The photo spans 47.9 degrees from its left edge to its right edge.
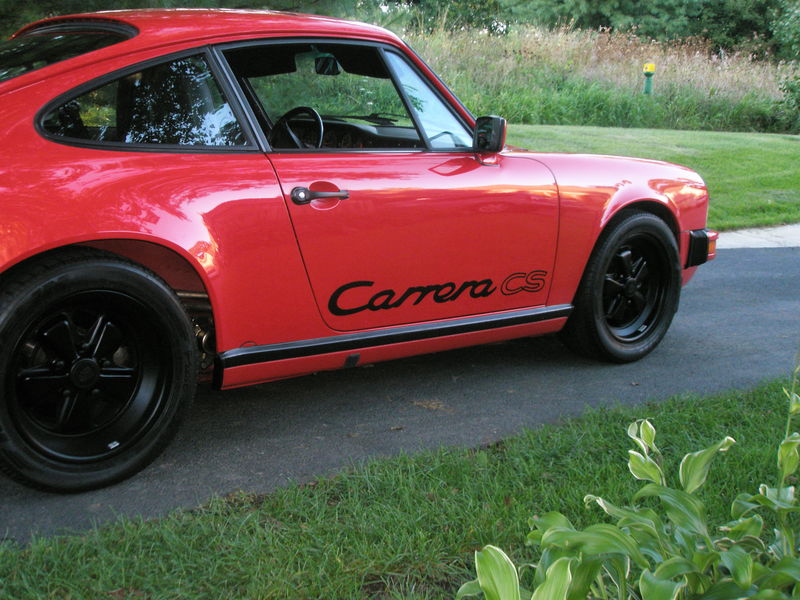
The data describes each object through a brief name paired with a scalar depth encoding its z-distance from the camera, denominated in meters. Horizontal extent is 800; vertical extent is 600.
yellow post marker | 16.56
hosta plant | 1.35
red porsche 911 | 2.94
